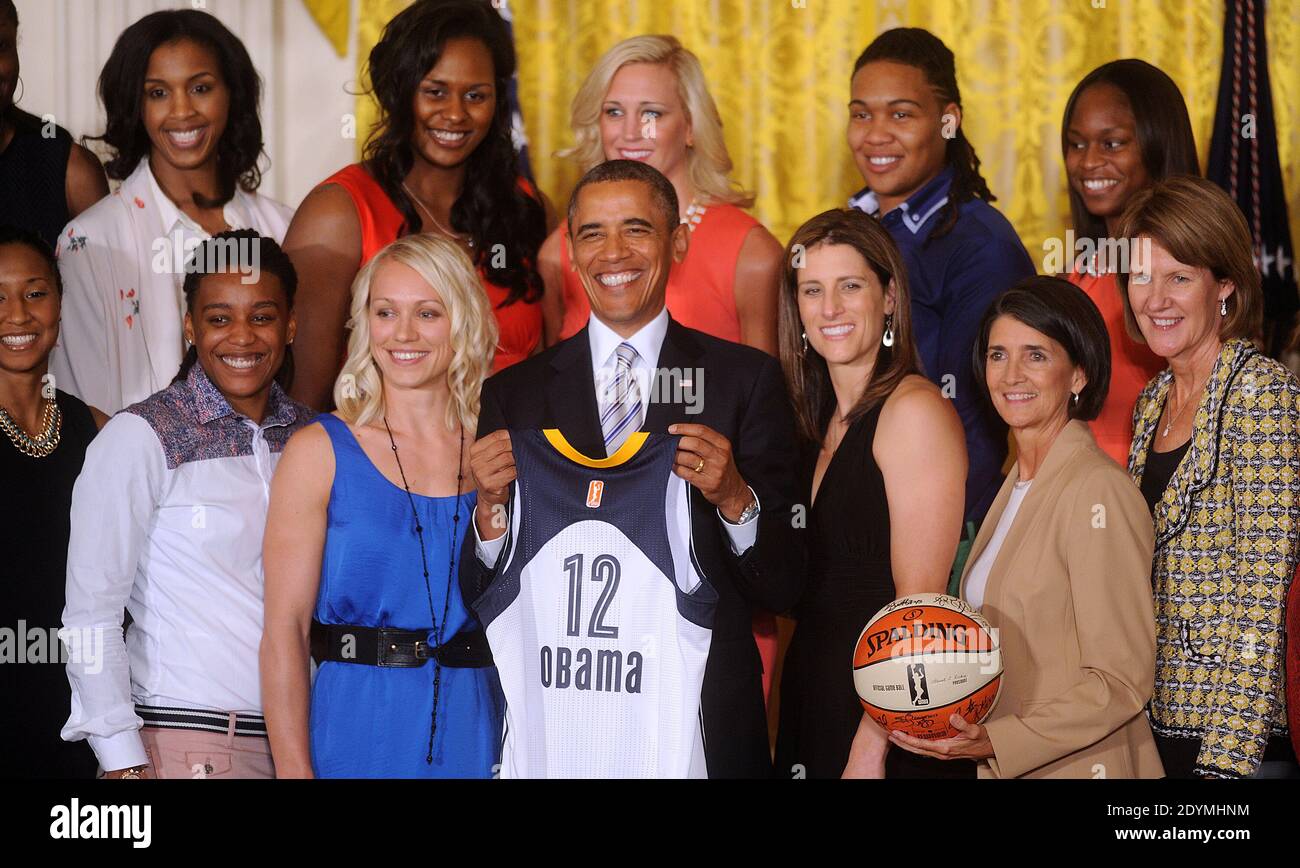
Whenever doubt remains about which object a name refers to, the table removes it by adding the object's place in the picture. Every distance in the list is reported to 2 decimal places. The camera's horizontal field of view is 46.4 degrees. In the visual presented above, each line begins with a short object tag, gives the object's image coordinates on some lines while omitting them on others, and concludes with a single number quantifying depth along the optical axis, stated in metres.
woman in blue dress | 3.68
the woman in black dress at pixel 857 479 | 3.68
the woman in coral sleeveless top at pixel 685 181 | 4.42
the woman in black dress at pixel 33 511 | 3.96
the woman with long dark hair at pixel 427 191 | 4.48
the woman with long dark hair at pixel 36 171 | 4.60
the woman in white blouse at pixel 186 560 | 3.72
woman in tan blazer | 3.54
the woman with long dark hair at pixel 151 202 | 4.46
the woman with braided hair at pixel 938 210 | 4.50
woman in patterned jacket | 3.70
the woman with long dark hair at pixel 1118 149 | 4.61
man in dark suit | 3.56
